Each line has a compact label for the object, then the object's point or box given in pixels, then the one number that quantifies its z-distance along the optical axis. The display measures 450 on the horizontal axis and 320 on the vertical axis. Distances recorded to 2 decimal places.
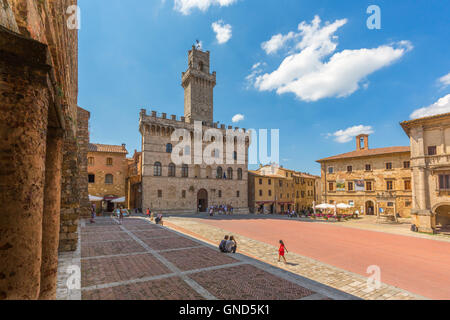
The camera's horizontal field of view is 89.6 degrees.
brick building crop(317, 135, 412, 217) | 31.82
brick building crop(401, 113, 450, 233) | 20.61
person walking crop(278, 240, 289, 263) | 10.06
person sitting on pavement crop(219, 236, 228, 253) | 11.17
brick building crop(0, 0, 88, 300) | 1.61
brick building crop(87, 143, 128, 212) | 31.33
